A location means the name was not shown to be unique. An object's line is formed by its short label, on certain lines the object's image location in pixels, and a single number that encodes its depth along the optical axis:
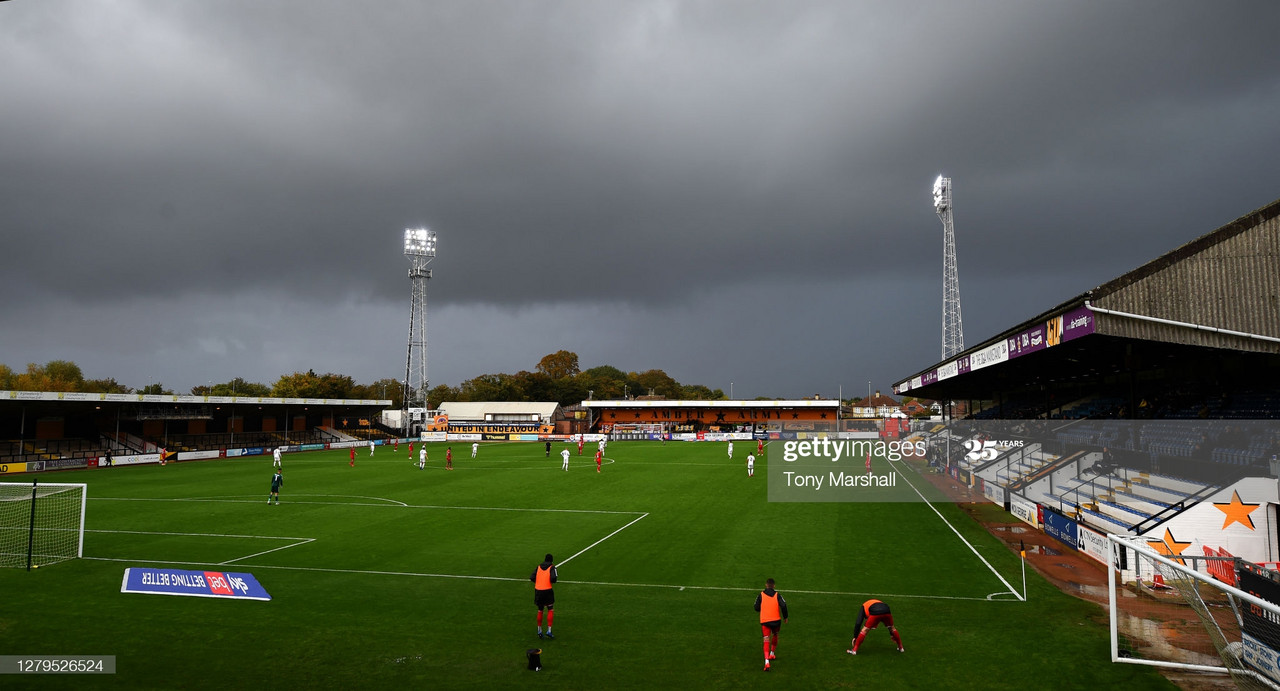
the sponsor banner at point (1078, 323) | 15.59
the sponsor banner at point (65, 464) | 46.50
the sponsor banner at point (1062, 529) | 19.47
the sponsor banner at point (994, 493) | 28.40
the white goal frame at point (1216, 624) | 9.26
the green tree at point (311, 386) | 116.56
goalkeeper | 28.22
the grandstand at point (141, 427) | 48.12
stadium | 10.52
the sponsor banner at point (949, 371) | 29.03
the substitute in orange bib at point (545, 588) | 11.44
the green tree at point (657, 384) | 168.00
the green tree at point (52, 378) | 98.75
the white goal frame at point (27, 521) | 17.36
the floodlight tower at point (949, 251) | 65.74
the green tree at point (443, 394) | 145.88
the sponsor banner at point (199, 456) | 56.85
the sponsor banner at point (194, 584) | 13.90
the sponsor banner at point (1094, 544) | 17.52
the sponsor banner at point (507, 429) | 94.06
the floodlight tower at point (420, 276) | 87.62
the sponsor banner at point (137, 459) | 50.75
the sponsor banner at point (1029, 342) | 18.39
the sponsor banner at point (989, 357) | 21.63
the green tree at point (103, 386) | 108.75
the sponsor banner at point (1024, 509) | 23.41
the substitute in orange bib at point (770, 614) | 10.23
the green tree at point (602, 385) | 142.25
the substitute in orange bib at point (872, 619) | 10.52
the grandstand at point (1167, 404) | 16.02
